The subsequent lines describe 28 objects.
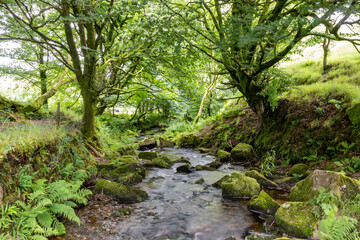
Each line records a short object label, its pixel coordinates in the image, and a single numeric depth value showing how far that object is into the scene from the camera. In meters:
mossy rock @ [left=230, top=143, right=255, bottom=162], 9.77
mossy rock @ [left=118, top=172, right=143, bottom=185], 6.93
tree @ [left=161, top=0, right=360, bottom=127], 4.35
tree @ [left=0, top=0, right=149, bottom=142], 6.00
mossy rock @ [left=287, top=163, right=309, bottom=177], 7.21
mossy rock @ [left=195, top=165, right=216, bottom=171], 8.86
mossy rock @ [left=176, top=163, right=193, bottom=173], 8.79
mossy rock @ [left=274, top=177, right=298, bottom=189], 6.66
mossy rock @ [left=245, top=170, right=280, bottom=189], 6.60
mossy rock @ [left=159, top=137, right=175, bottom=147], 15.17
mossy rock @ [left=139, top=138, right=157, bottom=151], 14.34
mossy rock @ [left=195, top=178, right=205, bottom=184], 7.46
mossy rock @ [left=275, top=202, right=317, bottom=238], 3.87
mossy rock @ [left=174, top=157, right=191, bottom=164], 10.40
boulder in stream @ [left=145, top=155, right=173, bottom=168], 9.34
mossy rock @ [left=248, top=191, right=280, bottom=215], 4.98
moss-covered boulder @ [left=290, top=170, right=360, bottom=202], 4.02
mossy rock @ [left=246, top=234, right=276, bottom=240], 3.97
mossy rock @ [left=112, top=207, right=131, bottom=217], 4.90
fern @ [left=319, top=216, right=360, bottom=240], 2.93
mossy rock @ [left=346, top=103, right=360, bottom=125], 6.92
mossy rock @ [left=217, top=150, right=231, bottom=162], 10.10
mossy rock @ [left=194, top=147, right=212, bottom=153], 12.58
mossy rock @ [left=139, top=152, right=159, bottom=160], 10.73
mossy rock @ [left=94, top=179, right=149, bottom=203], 5.68
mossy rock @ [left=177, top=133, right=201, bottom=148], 14.59
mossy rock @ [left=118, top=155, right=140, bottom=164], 8.56
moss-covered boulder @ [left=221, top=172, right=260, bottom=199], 6.04
